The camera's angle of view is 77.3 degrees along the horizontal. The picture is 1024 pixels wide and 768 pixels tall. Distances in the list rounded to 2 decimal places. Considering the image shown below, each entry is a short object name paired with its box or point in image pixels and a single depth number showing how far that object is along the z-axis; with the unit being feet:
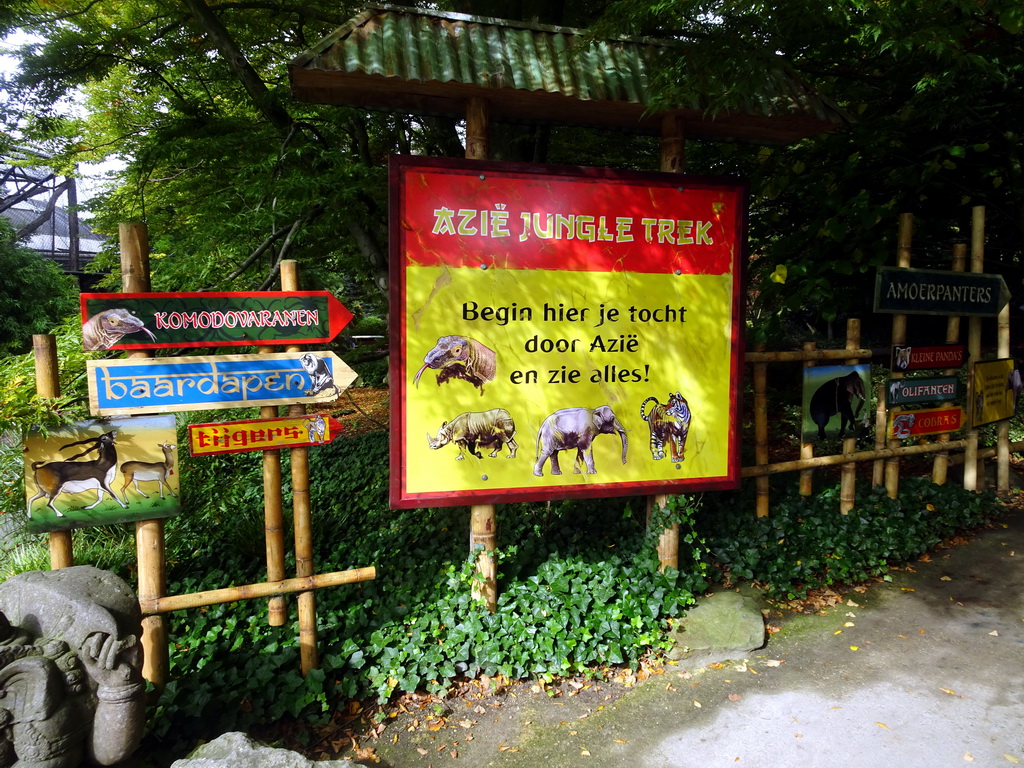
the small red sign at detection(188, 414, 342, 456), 11.87
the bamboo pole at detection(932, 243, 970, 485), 22.09
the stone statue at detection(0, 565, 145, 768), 8.43
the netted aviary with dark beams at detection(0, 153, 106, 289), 59.76
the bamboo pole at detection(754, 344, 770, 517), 18.24
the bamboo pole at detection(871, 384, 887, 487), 20.56
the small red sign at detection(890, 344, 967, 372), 20.38
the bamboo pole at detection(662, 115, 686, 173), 15.12
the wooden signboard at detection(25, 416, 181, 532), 11.16
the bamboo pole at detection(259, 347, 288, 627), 12.64
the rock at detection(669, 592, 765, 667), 14.49
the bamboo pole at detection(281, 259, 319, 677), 13.03
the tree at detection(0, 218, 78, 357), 37.24
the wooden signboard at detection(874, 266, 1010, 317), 19.61
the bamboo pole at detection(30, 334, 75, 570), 11.02
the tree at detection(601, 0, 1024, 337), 20.07
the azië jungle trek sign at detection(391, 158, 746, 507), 13.57
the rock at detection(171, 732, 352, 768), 9.07
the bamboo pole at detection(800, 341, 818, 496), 18.80
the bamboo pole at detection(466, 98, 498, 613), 14.74
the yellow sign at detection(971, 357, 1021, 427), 22.43
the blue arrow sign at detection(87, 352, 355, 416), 11.44
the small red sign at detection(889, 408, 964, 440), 20.70
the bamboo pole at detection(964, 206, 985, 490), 21.84
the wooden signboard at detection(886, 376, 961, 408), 20.42
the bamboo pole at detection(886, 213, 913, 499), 20.30
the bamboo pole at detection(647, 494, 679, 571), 16.27
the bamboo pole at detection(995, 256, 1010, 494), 23.38
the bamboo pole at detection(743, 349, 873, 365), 17.70
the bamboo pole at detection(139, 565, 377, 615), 12.00
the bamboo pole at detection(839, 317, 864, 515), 19.62
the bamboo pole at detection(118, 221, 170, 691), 11.72
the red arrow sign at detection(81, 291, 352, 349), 11.27
